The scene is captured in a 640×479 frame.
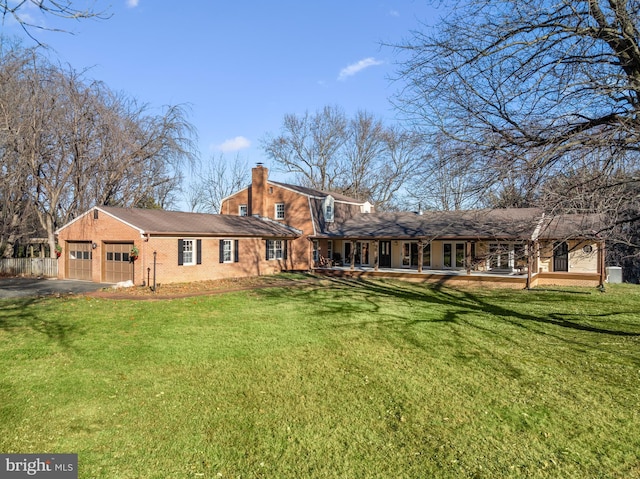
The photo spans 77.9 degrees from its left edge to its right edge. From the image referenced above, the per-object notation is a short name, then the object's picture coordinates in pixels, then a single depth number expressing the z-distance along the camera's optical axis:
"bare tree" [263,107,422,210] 43.81
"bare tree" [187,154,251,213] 46.66
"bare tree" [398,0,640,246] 6.13
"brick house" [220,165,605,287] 21.25
